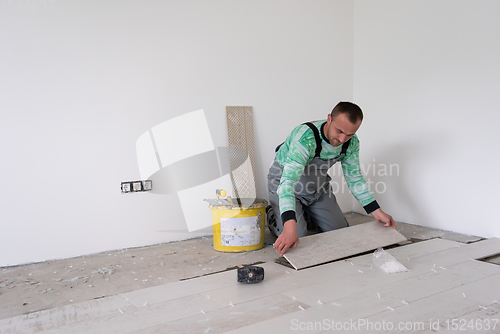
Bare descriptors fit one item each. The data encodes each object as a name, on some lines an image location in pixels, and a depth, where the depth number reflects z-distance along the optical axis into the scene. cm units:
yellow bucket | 271
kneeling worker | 223
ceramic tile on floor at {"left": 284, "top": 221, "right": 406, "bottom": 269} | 229
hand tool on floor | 199
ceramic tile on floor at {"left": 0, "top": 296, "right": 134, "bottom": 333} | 160
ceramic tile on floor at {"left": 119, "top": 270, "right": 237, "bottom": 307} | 186
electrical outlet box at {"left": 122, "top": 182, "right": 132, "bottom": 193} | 289
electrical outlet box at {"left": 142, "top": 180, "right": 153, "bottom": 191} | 298
